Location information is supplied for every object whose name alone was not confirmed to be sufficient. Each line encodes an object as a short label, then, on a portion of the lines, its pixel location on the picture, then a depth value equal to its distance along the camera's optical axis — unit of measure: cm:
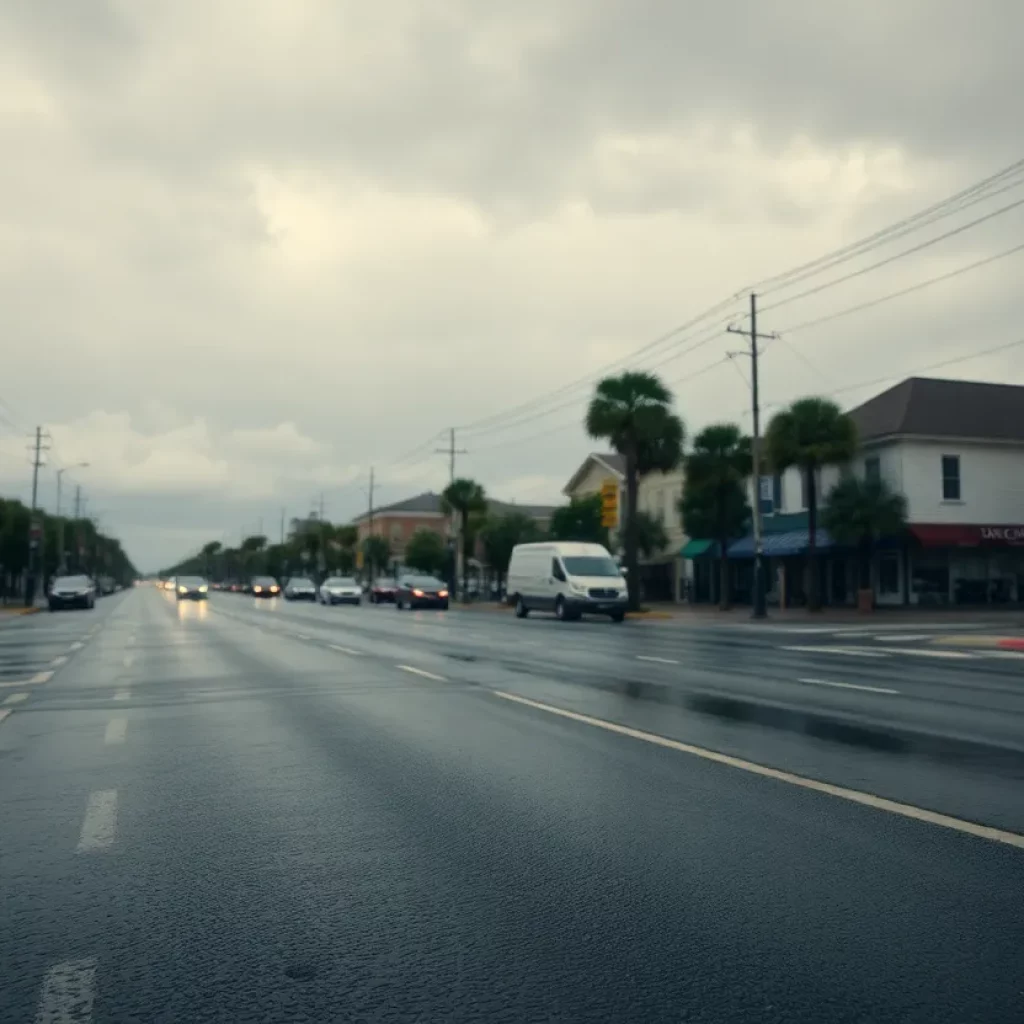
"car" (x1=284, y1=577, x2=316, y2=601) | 7962
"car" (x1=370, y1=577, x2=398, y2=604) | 7006
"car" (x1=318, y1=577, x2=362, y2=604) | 6488
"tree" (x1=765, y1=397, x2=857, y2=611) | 4169
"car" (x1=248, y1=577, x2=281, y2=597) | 9725
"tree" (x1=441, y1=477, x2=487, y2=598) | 7669
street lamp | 10136
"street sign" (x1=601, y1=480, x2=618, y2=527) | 4769
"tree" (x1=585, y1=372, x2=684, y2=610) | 4716
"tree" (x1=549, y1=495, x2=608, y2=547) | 6706
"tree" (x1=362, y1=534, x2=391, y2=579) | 11516
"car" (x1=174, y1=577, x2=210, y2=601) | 7604
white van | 3838
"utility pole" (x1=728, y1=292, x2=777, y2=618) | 3819
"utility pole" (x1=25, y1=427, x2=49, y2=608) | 6369
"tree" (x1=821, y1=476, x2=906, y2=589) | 4412
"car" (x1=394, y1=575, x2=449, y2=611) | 5562
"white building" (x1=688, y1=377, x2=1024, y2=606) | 4566
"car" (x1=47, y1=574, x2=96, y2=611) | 5800
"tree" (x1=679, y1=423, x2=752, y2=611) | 4847
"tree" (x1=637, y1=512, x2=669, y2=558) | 6362
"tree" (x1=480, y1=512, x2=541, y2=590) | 6975
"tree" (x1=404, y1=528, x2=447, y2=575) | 9319
